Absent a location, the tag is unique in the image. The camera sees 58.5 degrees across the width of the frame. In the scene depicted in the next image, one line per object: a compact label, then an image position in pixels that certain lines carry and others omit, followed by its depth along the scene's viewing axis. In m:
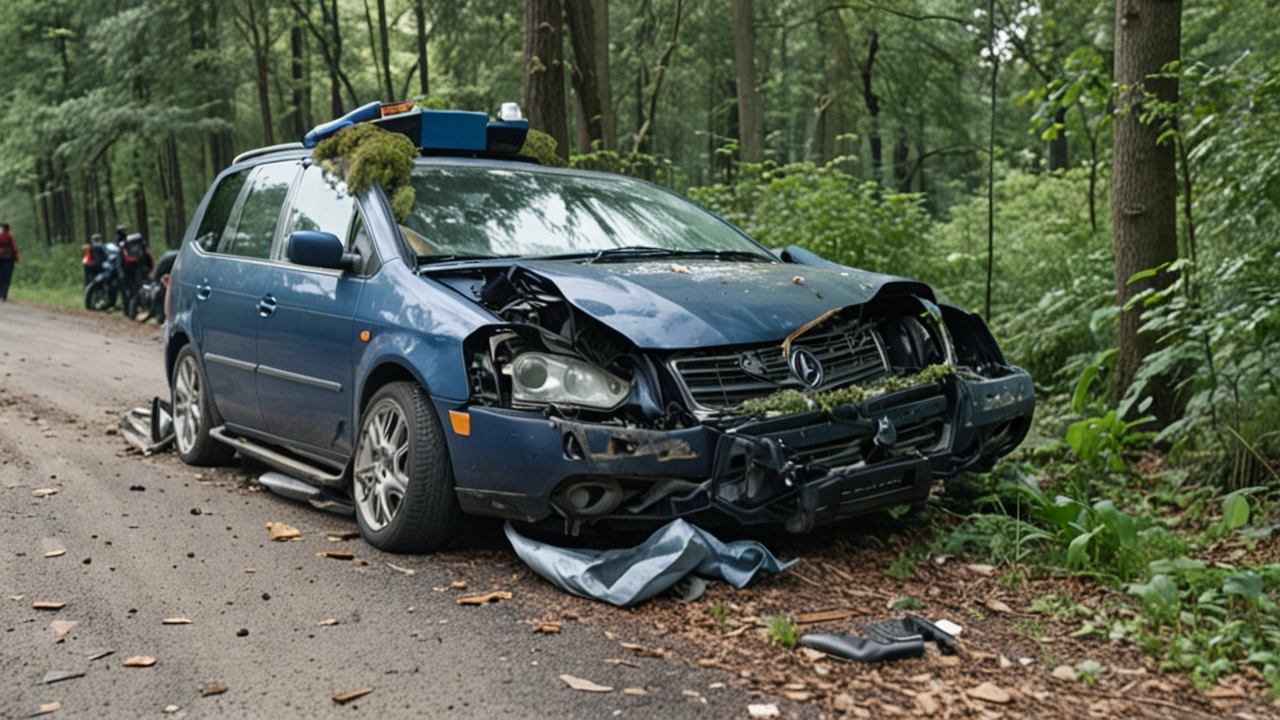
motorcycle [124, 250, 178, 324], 16.77
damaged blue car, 4.29
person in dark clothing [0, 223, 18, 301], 24.80
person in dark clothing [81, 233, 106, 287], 21.44
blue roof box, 6.09
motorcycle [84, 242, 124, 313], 20.55
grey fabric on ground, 4.21
